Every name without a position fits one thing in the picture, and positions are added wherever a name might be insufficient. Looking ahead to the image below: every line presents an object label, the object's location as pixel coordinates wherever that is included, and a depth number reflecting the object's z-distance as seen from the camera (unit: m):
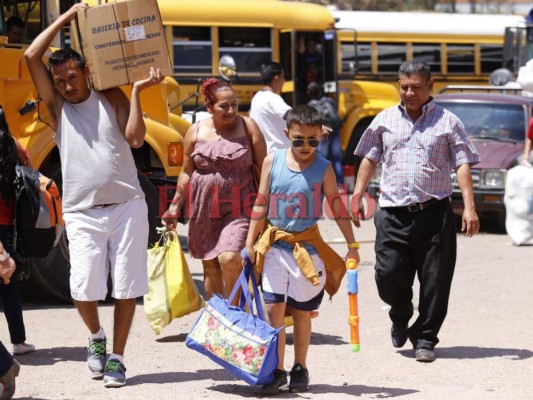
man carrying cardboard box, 12.20
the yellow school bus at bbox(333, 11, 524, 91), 40.46
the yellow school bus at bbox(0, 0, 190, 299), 16.52
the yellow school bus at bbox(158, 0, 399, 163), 34.51
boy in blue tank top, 12.01
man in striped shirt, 13.71
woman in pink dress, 13.69
